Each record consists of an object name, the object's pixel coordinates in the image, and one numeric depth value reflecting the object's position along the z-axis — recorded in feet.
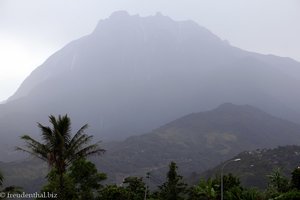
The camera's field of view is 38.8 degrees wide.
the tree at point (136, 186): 210.73
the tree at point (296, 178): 203.21
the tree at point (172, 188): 200.64
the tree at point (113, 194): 170.55
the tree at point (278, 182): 226.79
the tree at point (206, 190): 163.34
